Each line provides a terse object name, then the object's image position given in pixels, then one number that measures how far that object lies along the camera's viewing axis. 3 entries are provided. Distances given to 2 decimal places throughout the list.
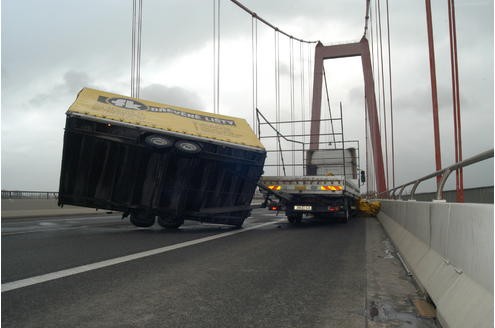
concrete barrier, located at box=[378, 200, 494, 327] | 2.64
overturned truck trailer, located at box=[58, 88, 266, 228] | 9.66
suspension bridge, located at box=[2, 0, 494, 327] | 3.43
